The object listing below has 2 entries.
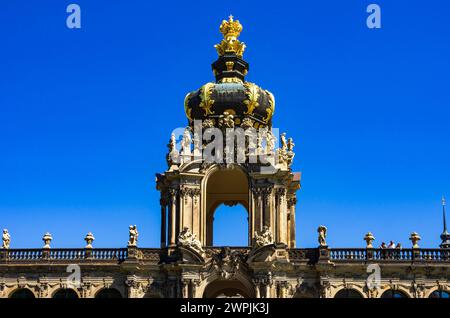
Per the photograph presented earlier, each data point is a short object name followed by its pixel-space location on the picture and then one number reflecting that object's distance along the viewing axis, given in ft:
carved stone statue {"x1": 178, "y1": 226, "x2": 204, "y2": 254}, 189.57
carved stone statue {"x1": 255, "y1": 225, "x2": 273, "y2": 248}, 188.96
